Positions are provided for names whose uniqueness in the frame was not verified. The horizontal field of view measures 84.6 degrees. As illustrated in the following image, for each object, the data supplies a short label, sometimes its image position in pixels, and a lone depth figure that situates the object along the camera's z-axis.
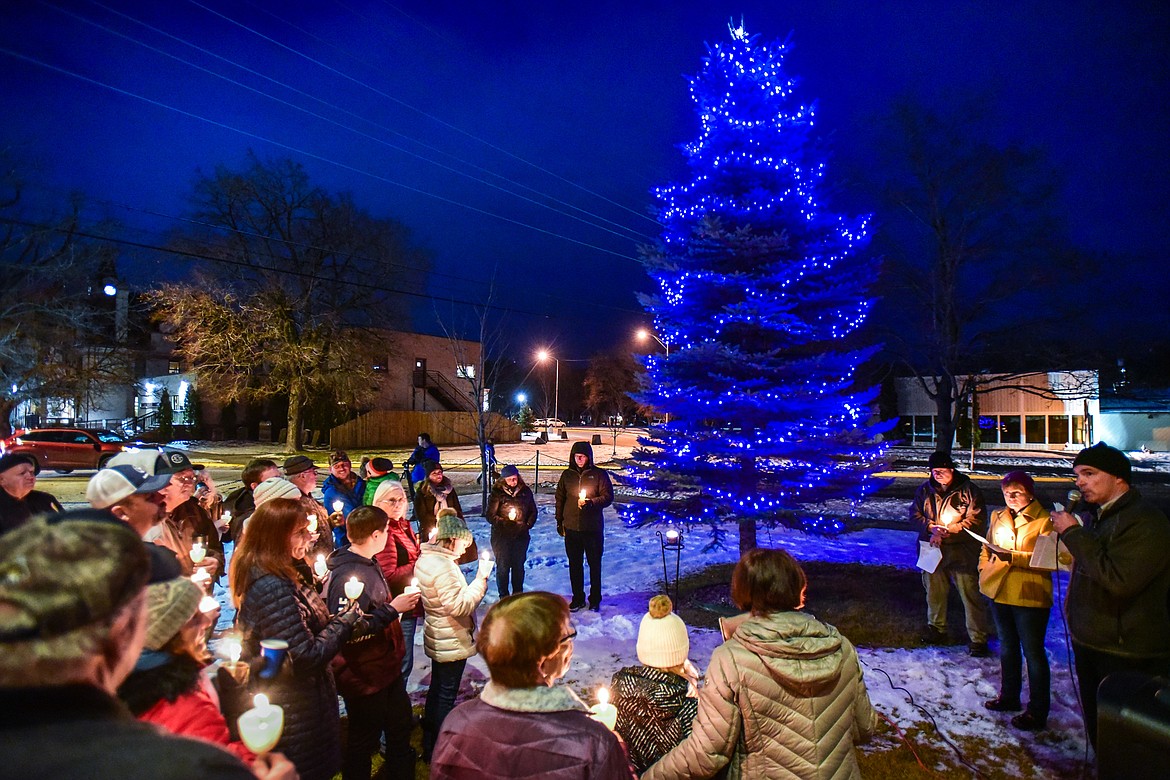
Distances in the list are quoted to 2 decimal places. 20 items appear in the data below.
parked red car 24.34
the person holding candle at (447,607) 4.08
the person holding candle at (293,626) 3.10
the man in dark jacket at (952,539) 6.29
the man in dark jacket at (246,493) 6.32
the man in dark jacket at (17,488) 5.21
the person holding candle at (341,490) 7.32
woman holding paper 4.80
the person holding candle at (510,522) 7.45
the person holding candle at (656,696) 3.02
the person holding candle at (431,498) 7.69
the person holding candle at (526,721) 2.08
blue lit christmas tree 7.86
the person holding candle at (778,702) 2.57
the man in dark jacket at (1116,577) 3.63
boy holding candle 3.66
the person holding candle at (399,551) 4.64
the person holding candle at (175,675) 1.93
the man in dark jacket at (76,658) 0.98
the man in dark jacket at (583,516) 7.65
